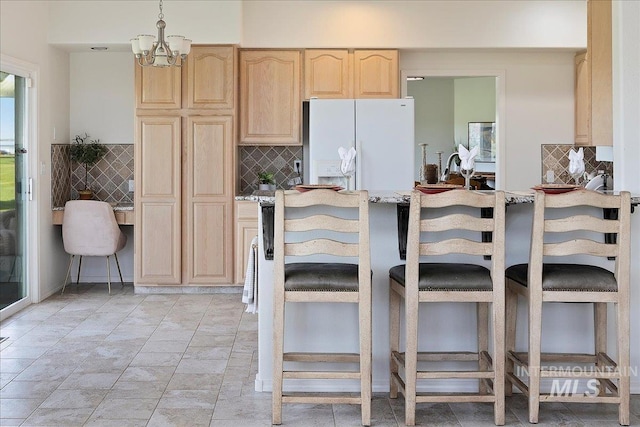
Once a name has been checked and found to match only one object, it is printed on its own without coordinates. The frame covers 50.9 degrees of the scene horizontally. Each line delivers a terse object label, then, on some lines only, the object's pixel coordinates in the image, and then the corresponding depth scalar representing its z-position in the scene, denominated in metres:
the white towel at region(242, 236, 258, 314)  3.84
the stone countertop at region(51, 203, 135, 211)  6.07
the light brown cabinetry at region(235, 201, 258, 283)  6.07
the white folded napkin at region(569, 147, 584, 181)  3.49
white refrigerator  5.86
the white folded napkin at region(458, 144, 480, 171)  3.54
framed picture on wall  9.59
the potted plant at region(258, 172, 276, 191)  6.33
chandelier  4.78
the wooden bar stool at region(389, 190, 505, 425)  2.88
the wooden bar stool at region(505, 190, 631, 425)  2.92
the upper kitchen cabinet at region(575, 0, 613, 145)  3.90
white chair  5.88
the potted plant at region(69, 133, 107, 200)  6.35
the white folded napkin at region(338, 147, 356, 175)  3.54
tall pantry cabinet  6.05
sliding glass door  5.09
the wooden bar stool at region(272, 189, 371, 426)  2.90
